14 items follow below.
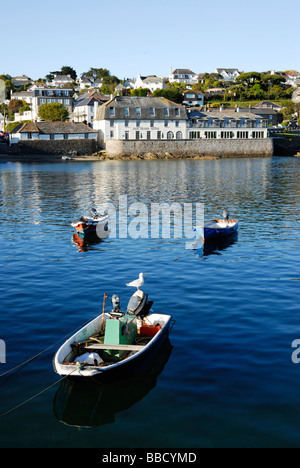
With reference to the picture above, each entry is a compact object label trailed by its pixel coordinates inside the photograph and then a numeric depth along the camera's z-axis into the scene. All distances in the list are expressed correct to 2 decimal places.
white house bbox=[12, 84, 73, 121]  170.25
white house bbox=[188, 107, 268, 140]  141.75
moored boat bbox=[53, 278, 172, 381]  16.20
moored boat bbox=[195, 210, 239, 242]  38.22
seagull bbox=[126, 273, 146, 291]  21.28
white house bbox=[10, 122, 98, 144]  130.88
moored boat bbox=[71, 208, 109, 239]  40.12
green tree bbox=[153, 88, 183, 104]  167.89
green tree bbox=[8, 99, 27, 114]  195.12
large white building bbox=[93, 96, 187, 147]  134.50
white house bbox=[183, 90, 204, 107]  198.88
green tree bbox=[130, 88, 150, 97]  174.88
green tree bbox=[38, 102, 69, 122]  150.00
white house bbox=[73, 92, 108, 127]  149.00
